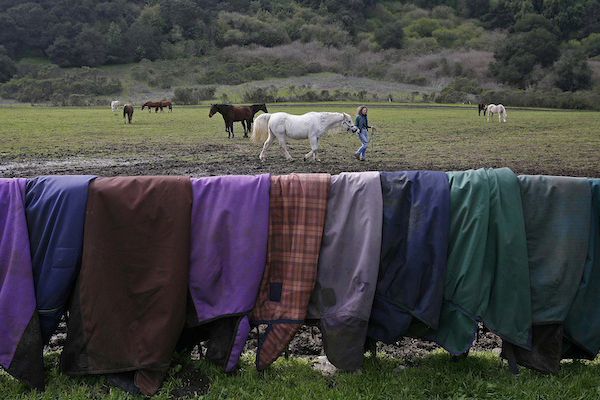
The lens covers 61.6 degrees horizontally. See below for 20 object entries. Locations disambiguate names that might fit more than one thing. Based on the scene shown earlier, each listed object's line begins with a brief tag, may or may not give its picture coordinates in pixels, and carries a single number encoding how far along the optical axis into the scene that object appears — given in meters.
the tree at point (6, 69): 65.06
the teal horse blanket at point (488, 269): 3.04
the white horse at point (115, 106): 35.81
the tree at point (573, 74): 52.75
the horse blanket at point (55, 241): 2.97
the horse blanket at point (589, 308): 3.10
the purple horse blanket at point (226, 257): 3.10
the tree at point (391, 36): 95.56
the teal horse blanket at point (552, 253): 3.07
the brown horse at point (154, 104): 36.75
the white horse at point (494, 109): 27.41
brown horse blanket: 2.99
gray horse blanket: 3.05
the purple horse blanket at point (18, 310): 2.92
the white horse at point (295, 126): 13.48
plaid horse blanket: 3.14
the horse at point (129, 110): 26.62
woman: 13.04
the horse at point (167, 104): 37.58
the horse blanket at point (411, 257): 3.07
